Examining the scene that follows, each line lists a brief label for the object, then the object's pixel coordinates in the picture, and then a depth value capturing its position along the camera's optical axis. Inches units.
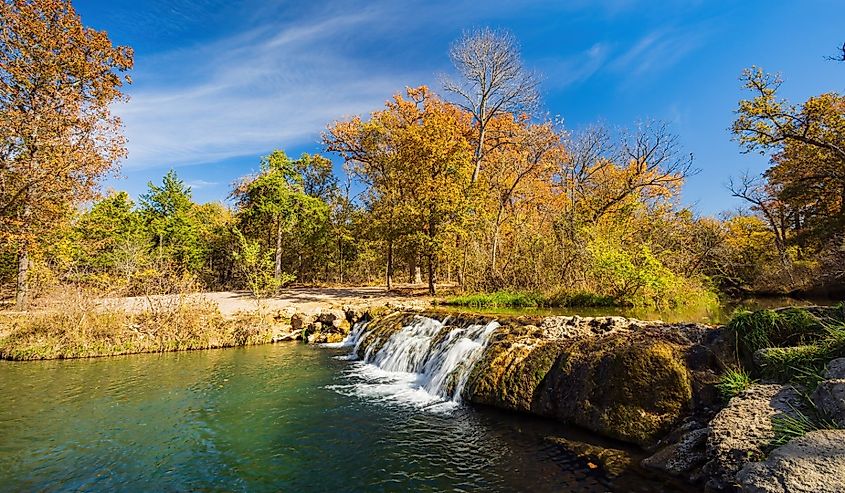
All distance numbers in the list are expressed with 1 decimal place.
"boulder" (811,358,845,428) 155.2
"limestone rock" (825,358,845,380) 169.3
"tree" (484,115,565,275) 954.7
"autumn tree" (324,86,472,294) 789.9
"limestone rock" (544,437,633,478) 202.2
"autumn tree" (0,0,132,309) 629.3
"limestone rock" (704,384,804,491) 166.9
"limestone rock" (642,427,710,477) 186.9
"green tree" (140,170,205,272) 1149.1
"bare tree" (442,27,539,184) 940.0
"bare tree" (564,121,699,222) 839.7
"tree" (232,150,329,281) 1088.8
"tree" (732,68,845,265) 622.2
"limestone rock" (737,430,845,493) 128.7
